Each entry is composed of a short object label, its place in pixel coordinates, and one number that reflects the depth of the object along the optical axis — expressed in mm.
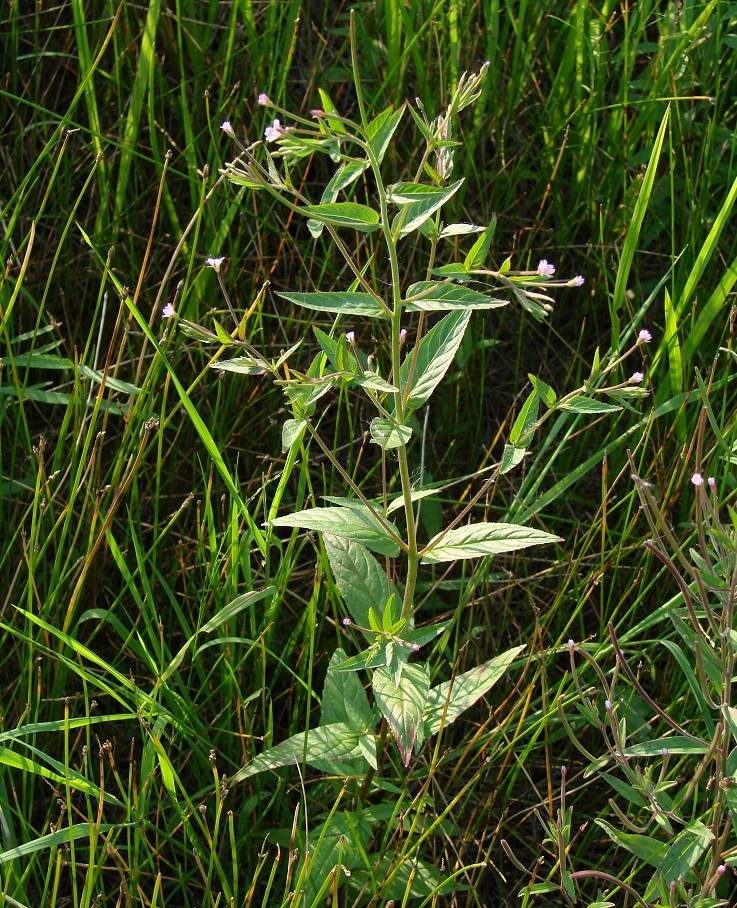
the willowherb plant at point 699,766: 1004
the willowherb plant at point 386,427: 995
